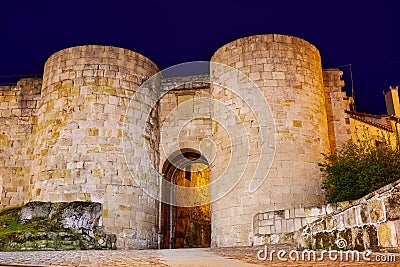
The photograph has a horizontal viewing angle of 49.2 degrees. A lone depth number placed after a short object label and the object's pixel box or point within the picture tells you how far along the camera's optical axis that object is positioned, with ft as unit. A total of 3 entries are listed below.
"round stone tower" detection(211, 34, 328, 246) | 34.94
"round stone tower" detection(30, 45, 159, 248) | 36.11
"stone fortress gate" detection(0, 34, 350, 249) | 35.81
